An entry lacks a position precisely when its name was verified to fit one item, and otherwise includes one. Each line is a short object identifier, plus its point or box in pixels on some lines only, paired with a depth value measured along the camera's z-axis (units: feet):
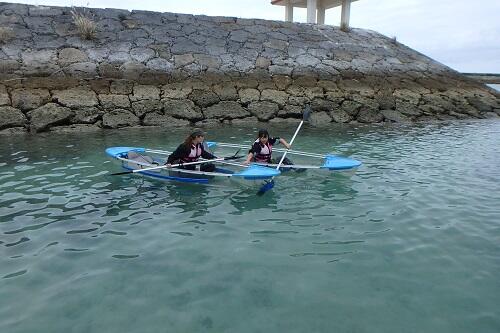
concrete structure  87.81
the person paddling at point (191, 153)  29.17
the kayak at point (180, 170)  27.76
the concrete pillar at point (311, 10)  87.66
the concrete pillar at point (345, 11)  88.58
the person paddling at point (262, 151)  31.55
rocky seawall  51.96
